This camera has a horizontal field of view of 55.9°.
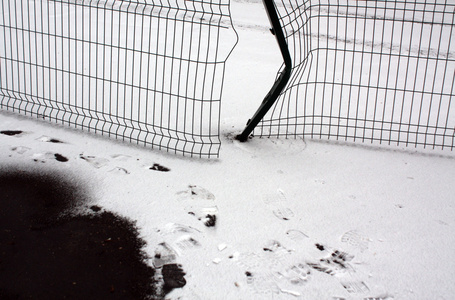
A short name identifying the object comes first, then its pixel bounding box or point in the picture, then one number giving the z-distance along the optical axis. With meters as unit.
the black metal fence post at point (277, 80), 2.92
